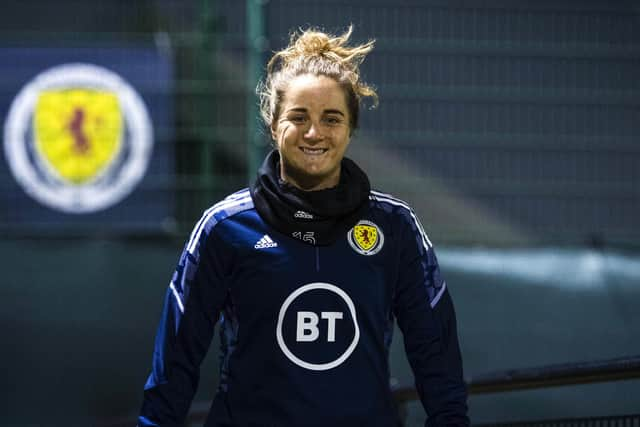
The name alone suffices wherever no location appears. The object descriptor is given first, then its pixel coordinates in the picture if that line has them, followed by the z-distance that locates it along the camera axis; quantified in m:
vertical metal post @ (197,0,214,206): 13.04
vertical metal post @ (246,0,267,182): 12.80
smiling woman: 5.12
